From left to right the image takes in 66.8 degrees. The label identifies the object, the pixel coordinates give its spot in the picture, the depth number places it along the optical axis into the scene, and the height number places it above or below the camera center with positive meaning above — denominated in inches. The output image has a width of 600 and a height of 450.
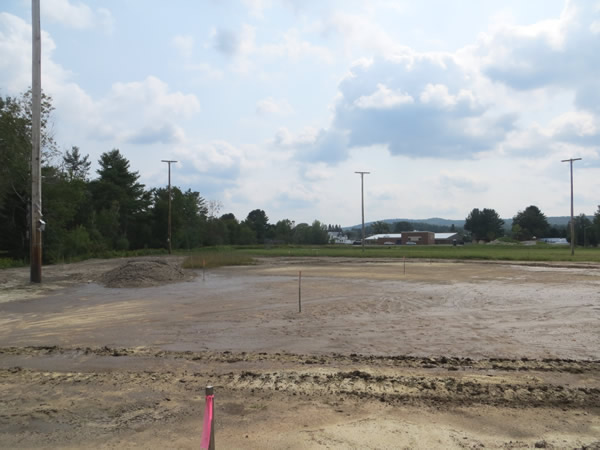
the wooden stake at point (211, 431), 133.5 -59.6
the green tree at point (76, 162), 3609.7 +588.9
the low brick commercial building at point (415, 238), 5846.5 -67.9
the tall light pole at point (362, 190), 2672.2 +257.0
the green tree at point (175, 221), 3016.7 +93.1
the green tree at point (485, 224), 6397.6 +128.8
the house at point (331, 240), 5452.8 -74.1
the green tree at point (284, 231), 5121.6 +37.7
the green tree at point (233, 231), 4261.8 +33.7
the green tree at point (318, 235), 5034.5 -16.3
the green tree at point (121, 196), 2913.4 +258.8
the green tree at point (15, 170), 1380.4 +201.2
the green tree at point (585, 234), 4621.8 -14.3
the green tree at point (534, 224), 6107.3 +119.8
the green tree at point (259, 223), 5132.9 +132.1
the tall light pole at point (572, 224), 2094.2 +40.0
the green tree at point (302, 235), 4985.2 -9.9
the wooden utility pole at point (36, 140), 843.4 +180.3
